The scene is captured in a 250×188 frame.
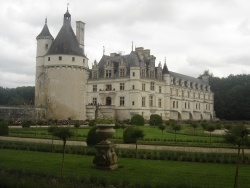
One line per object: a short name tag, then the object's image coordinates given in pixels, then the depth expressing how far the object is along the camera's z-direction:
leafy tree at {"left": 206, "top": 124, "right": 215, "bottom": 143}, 23.33
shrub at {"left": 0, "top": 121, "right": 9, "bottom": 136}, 22.67
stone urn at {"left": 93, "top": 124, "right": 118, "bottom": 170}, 11.90
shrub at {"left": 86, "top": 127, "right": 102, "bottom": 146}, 16.61
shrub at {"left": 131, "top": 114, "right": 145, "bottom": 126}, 33.75
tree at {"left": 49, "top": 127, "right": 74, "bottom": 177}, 11.34
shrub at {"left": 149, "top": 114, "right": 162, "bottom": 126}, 35.47
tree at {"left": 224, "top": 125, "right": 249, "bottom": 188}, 10.31
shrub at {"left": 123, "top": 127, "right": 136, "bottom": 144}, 19.23
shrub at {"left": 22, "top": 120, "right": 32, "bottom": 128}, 27.30
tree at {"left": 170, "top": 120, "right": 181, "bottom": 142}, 23.06
